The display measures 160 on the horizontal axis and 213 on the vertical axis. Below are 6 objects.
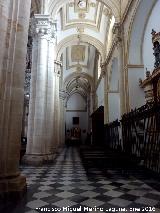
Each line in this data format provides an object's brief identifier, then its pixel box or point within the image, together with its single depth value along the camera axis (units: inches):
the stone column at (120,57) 376.2
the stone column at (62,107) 868.8
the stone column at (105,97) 580.3
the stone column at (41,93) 323.9
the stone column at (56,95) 559.7
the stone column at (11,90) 142.9
